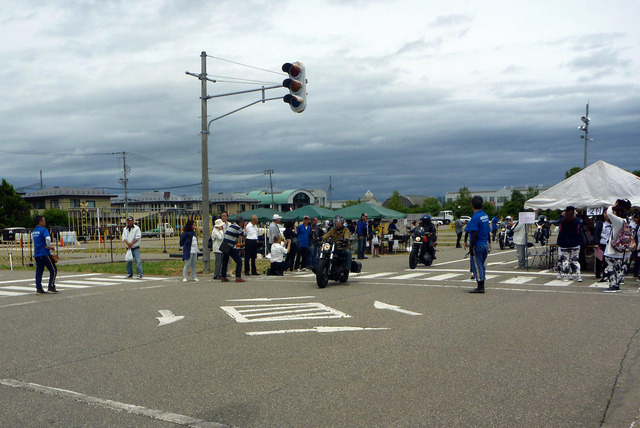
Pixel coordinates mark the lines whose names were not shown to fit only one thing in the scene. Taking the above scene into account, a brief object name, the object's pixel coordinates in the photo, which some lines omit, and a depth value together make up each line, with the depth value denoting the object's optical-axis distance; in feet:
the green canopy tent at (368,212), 97.19
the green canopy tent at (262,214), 100.17
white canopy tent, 59.26
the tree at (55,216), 233.14
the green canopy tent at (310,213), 96.53
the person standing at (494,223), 124.77
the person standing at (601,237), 50.83
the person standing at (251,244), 58.29
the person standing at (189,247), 55.11
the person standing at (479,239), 41.93
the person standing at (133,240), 58.44
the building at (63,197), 271.90
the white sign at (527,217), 60.77
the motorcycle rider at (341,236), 49.08
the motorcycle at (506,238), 109.50
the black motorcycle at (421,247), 66.54
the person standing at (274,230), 62.11
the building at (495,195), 524.11
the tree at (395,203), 367.43
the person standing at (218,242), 56.49
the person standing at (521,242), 63.05
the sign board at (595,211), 64.34
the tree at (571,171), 196.09
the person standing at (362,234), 85.35
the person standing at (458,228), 109.91
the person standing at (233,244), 54.13
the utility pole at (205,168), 63.82
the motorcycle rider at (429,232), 69.97
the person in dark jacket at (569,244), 48.52
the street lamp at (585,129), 137.59
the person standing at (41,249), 46.83
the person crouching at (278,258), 59.67
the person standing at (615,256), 42.52
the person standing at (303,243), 64.28
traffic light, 51.47
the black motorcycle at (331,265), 47.14
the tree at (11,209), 193.06
